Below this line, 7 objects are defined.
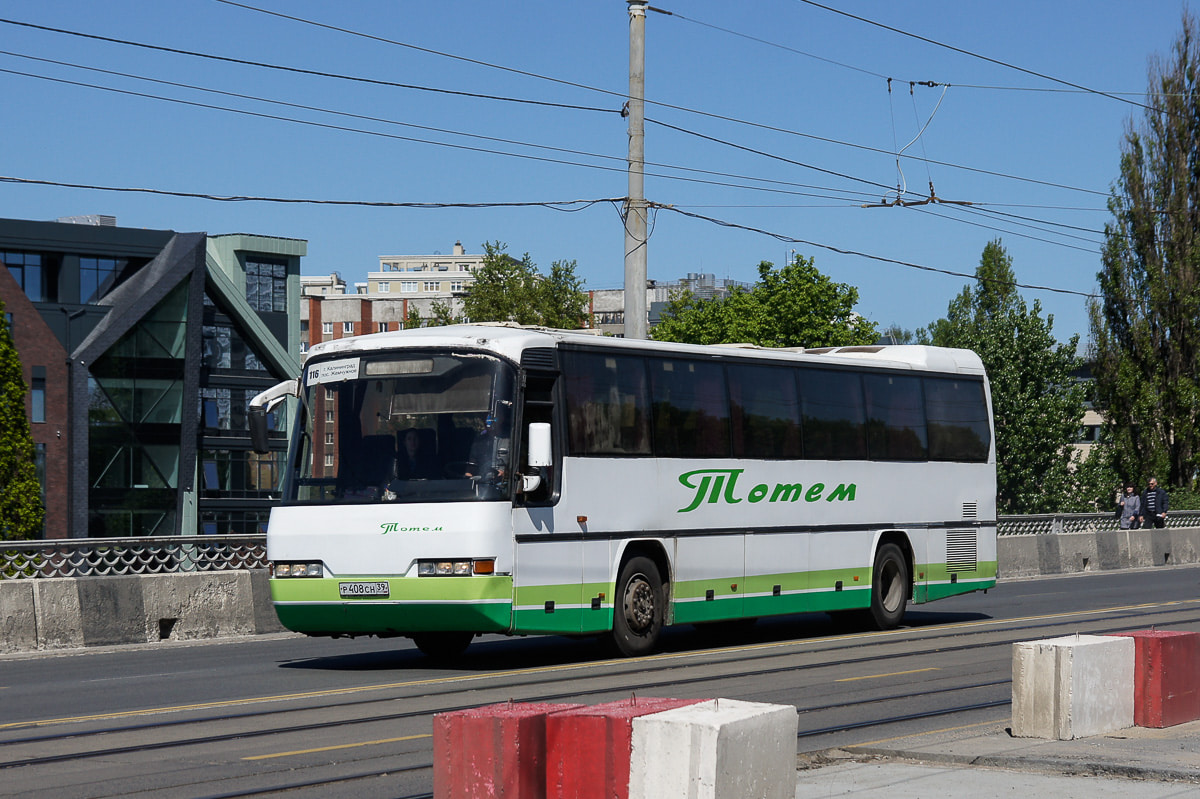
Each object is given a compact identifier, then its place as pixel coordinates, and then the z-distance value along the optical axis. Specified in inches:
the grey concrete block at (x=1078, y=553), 1371.8
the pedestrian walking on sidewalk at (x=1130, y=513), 1537.9
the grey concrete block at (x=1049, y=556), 1343.5
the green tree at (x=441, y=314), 2778.1
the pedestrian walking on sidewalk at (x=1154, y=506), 1545.3
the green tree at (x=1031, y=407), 2461.9
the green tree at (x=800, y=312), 2847.0
